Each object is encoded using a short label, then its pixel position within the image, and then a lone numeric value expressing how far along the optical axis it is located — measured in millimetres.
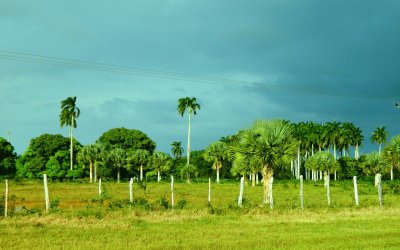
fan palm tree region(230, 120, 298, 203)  31594
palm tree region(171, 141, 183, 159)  137250
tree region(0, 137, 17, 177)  100169
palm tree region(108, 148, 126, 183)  101625
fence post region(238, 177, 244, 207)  27000
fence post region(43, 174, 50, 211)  23020
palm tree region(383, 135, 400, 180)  58594
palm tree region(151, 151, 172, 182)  104250
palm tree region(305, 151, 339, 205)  82438
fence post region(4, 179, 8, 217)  21797
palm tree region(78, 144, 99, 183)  98219
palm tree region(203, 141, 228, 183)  97688
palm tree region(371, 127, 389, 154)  127938
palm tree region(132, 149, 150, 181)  103500
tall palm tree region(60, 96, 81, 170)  104625
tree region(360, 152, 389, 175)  91188
